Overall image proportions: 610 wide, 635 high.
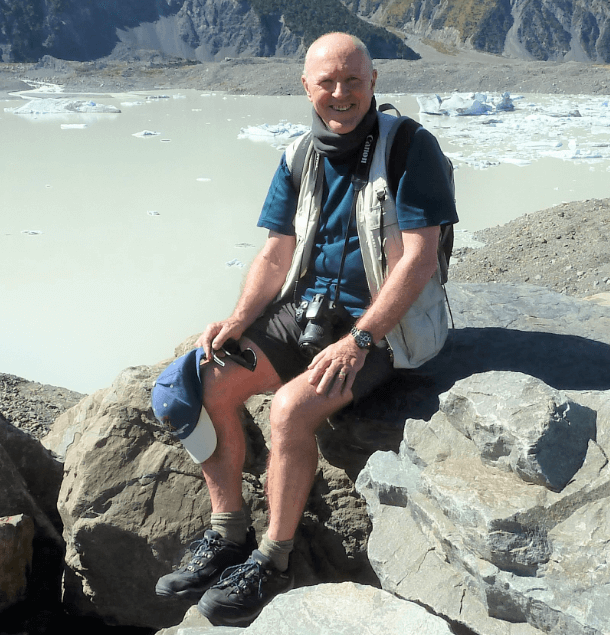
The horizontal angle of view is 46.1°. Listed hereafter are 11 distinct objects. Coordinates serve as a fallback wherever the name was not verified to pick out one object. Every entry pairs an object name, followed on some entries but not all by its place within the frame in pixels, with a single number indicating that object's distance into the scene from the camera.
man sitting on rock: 2.05
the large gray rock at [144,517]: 2.46
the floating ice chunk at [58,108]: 17.34
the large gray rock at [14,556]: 2.38
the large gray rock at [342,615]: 1.63
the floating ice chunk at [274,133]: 12.76
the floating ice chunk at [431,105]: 16.16
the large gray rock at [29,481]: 2.62
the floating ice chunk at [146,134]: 13.74
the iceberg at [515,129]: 10.73
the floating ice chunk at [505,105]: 17.14
